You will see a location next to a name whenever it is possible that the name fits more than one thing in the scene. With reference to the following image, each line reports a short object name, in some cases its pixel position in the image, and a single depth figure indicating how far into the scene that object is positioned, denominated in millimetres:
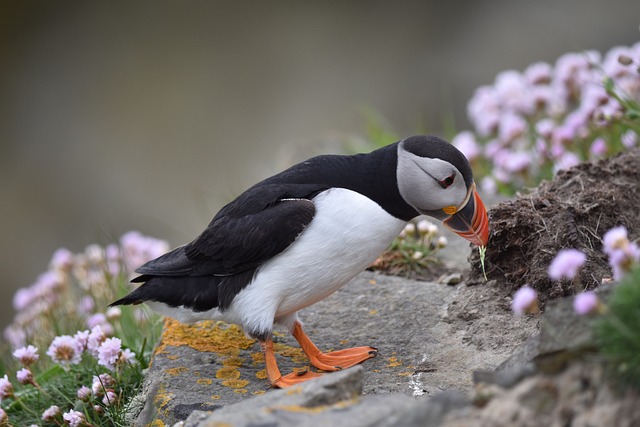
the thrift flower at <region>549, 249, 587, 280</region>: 5887
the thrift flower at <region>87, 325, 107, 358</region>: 9398
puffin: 8617
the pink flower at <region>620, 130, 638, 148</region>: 12576
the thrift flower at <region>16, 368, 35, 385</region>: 9187
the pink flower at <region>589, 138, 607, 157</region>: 12391
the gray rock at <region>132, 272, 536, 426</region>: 8375
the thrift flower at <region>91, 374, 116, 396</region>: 8992
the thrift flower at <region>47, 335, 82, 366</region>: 9398
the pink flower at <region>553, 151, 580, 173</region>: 12750
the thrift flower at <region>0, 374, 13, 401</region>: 9062
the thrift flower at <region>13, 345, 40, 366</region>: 9445
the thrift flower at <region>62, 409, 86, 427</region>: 8617
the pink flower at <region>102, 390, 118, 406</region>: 8820
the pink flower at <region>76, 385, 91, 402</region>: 8984
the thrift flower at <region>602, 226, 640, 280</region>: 5758
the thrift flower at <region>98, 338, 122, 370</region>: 8992
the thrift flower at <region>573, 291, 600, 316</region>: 5473
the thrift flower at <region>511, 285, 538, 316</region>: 6137
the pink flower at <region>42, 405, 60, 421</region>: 9008
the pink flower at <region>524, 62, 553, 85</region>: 14617
